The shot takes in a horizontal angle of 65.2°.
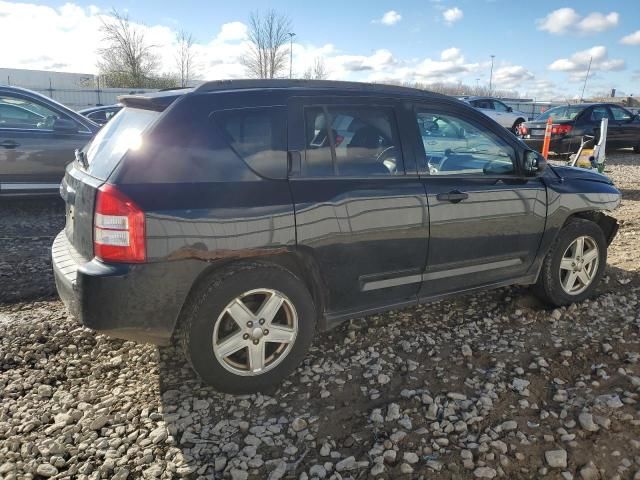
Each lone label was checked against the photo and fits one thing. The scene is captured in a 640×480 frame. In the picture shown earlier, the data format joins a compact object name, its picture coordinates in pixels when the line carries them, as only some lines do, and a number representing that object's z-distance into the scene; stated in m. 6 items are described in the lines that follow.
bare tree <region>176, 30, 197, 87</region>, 40.03
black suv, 2.57
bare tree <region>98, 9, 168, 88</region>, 37.72
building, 29.30
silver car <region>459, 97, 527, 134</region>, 21.02
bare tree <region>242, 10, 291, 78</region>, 38.16
